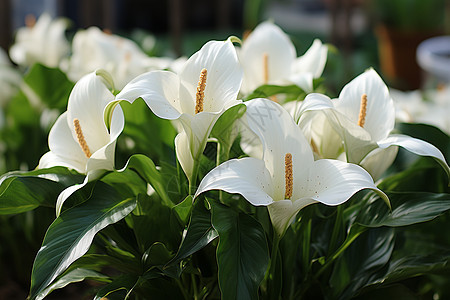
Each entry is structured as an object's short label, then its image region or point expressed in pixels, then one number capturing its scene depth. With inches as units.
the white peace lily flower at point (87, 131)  48.9
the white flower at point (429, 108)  67.3
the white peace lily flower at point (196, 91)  47.8
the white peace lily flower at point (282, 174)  46.3
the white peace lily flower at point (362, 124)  48.7
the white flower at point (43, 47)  75.4
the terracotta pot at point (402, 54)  185.2
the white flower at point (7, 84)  68.1
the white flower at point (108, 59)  62.0
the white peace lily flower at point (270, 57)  58.7
